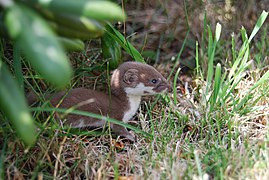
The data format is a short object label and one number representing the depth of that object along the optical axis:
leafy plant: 0.53
